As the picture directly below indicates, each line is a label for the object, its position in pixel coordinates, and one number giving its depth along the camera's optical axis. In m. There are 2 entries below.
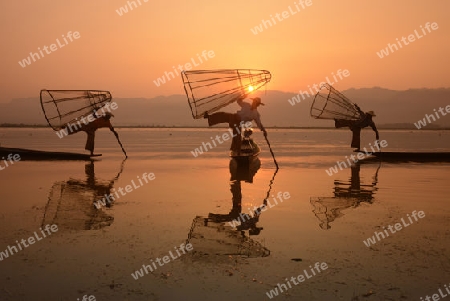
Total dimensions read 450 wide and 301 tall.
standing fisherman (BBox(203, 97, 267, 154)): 23.95
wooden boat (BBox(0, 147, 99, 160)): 31.47
